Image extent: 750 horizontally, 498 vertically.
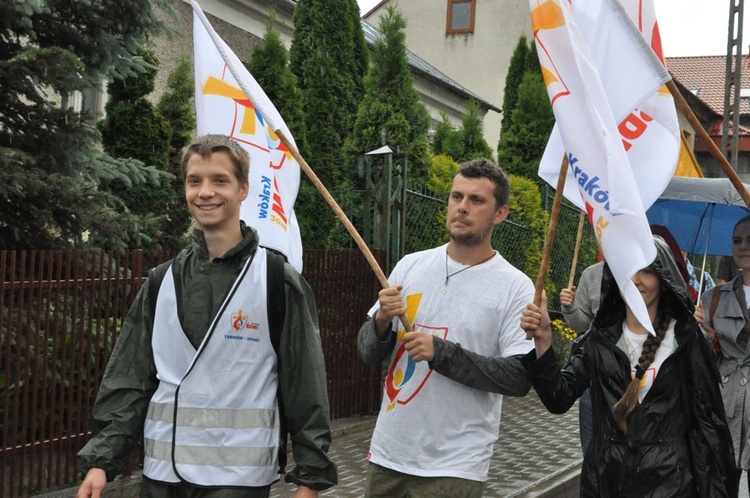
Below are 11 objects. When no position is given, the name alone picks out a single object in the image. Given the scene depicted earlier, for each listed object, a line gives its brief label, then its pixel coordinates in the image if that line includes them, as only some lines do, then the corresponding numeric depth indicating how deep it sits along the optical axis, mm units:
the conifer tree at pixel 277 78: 14672
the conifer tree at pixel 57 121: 7426
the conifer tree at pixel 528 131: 21219
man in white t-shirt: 4133
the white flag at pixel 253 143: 5594
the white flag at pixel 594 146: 4129
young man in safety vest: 3365
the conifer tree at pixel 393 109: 13758
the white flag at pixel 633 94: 4750
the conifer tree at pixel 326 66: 17062
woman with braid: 4297
